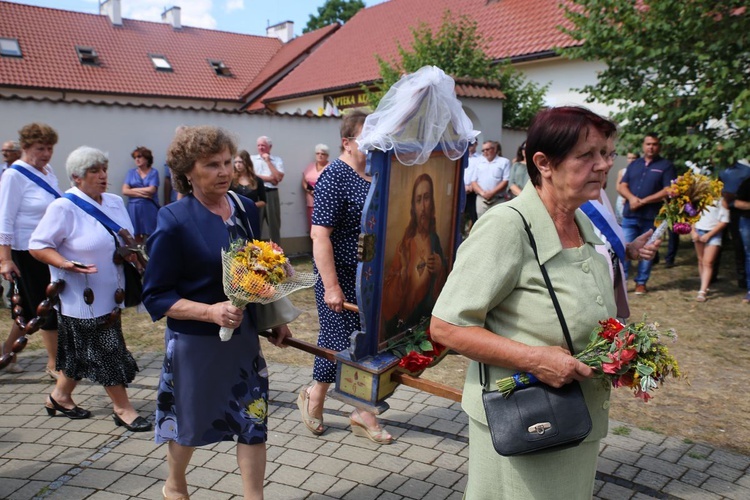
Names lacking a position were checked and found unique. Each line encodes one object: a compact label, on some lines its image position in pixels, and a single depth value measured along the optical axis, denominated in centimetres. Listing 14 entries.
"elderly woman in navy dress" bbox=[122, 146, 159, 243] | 955
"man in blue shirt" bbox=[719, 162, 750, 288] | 806
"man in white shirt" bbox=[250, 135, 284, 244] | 1081
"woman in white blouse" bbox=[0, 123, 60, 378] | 493
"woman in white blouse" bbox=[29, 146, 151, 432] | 418
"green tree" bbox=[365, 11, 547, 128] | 1445
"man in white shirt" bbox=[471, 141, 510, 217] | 1071
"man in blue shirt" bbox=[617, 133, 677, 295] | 819
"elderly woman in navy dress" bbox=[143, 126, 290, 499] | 274
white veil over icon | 296
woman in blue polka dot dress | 379
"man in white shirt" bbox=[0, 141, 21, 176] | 706
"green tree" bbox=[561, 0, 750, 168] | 778
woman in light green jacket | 188
